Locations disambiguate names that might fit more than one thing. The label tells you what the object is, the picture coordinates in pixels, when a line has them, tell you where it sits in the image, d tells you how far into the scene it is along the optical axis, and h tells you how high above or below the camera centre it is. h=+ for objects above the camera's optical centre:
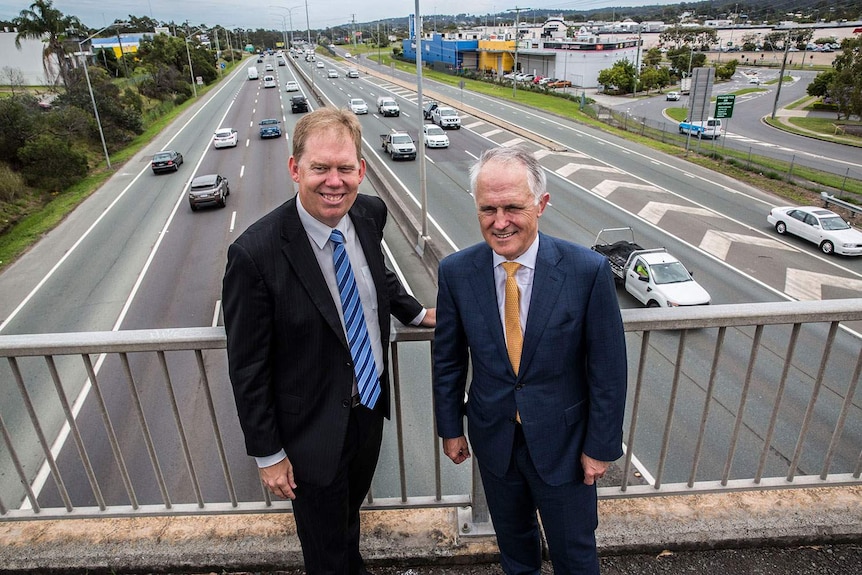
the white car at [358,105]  49.57 -5.83
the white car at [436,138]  37.75 -6.56
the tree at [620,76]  78.81 -6.63
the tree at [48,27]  50.81 +1.35
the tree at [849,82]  46.03 -5.08
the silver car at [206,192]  25.95 -6.39
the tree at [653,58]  101.75 -5.82
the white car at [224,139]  39.06 -6.34
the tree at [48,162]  32.03 -6.17
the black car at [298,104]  48.97 -5.43
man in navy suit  2.22 -1.24
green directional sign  32.97 -4.56
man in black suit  2.14 -1.05
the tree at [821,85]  60.84 -6.82
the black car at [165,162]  33.94 -6.64
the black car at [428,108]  48.41 -6.12
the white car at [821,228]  19.64 -6.94
